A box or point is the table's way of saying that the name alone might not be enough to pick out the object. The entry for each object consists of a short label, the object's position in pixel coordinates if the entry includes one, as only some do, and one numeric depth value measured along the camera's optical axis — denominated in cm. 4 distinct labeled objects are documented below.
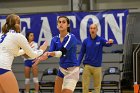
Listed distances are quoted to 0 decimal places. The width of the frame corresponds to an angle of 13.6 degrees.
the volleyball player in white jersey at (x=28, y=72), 1733
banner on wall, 1829
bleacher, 2019
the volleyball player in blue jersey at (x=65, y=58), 895
